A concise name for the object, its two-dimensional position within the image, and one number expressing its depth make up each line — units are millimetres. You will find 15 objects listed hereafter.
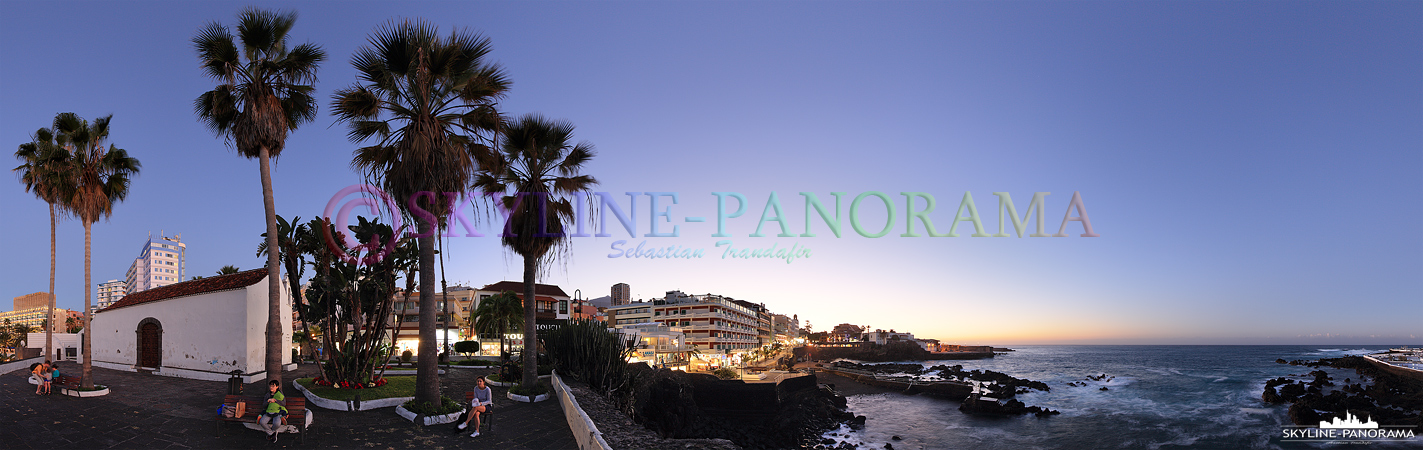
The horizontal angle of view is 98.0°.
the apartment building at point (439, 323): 51325
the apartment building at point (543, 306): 52062
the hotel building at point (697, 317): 80625
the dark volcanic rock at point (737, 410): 29141
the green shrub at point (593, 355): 20812
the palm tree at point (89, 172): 18078
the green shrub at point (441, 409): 13070
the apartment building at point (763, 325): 113338
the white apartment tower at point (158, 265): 184125
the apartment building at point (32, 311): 181625
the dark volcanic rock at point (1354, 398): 37406
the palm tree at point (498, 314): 41219
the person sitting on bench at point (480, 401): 12062
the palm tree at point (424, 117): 13578
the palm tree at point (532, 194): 18250
